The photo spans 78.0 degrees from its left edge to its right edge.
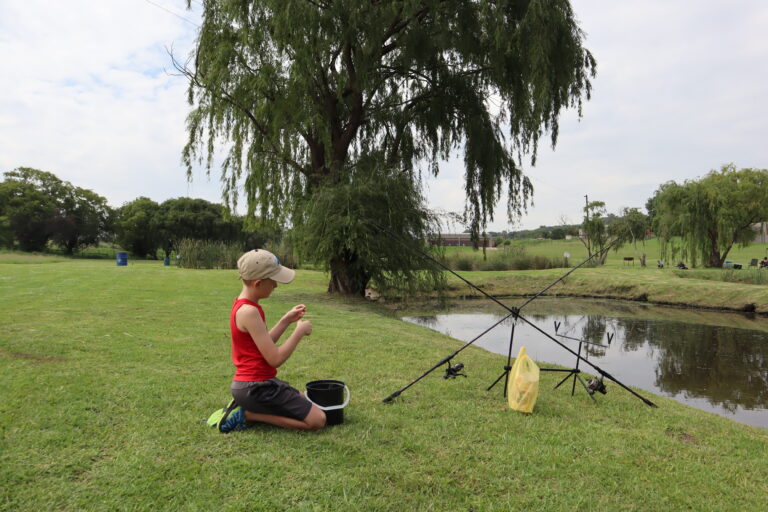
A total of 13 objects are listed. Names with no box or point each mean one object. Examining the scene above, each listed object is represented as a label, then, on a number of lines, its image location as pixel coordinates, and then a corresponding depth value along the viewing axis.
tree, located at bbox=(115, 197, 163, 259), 44.50
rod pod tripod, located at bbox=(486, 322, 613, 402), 4.77
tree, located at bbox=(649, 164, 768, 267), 24.59
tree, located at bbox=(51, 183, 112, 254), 40.28
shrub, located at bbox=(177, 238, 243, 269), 26.23
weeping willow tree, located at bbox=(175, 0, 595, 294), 11.91
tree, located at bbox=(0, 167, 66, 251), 37.62
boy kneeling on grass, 3.48
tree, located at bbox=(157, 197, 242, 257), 44.53
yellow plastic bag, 4.30
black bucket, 3.75
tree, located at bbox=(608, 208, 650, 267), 30.52
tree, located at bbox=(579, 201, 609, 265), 36.25
